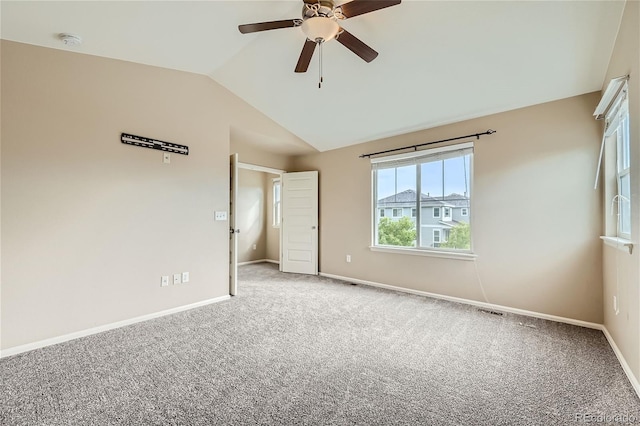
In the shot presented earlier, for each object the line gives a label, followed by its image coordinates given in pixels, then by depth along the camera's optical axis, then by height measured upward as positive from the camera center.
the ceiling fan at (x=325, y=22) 1.90 +1.42
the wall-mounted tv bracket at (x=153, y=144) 2.98 +0.80
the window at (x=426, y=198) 3.67 +0.24
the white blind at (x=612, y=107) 2.12 +0.93
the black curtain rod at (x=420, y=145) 3.44 +1.00
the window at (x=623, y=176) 2.28 +0.34
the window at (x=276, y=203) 7.09 +0.29
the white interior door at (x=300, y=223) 5.32 -0.16
